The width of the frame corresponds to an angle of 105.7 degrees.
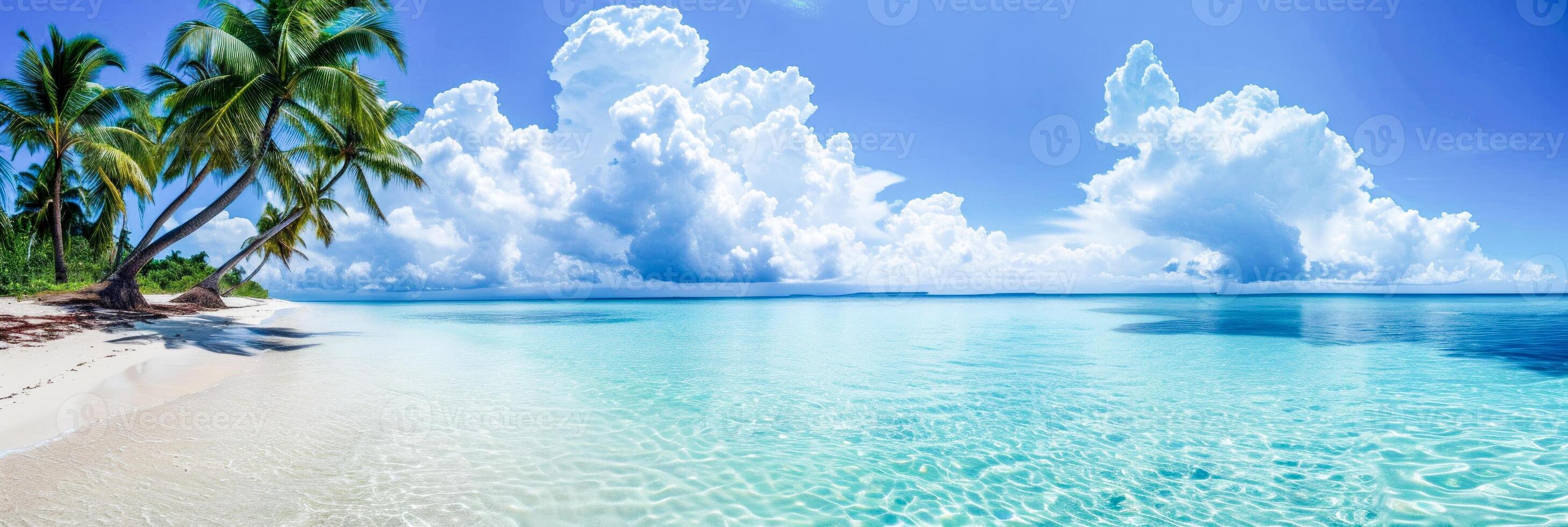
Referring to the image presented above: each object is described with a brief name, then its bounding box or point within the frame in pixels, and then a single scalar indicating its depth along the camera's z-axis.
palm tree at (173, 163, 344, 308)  20.45
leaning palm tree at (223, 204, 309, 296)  31.84
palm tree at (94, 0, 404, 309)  14.42
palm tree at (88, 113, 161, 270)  17.05
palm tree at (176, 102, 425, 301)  19.91
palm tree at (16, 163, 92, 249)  26.45
